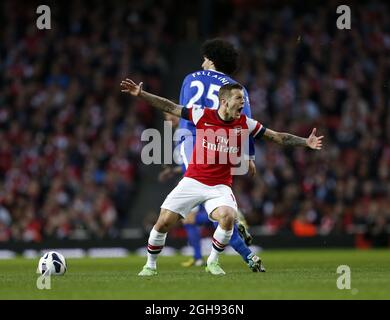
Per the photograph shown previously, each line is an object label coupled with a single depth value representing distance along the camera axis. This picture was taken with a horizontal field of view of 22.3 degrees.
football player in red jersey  10.45
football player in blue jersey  11.57
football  10.81
